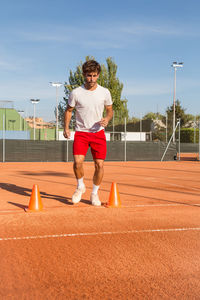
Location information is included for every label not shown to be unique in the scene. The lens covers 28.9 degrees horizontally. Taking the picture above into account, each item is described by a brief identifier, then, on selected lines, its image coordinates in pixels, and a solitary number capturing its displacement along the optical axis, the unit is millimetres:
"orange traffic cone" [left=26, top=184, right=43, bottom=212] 5379
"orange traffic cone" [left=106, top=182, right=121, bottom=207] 5863
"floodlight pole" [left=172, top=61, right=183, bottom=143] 35938
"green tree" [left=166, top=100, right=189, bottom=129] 59906
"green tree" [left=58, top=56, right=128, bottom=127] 47906
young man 5809
